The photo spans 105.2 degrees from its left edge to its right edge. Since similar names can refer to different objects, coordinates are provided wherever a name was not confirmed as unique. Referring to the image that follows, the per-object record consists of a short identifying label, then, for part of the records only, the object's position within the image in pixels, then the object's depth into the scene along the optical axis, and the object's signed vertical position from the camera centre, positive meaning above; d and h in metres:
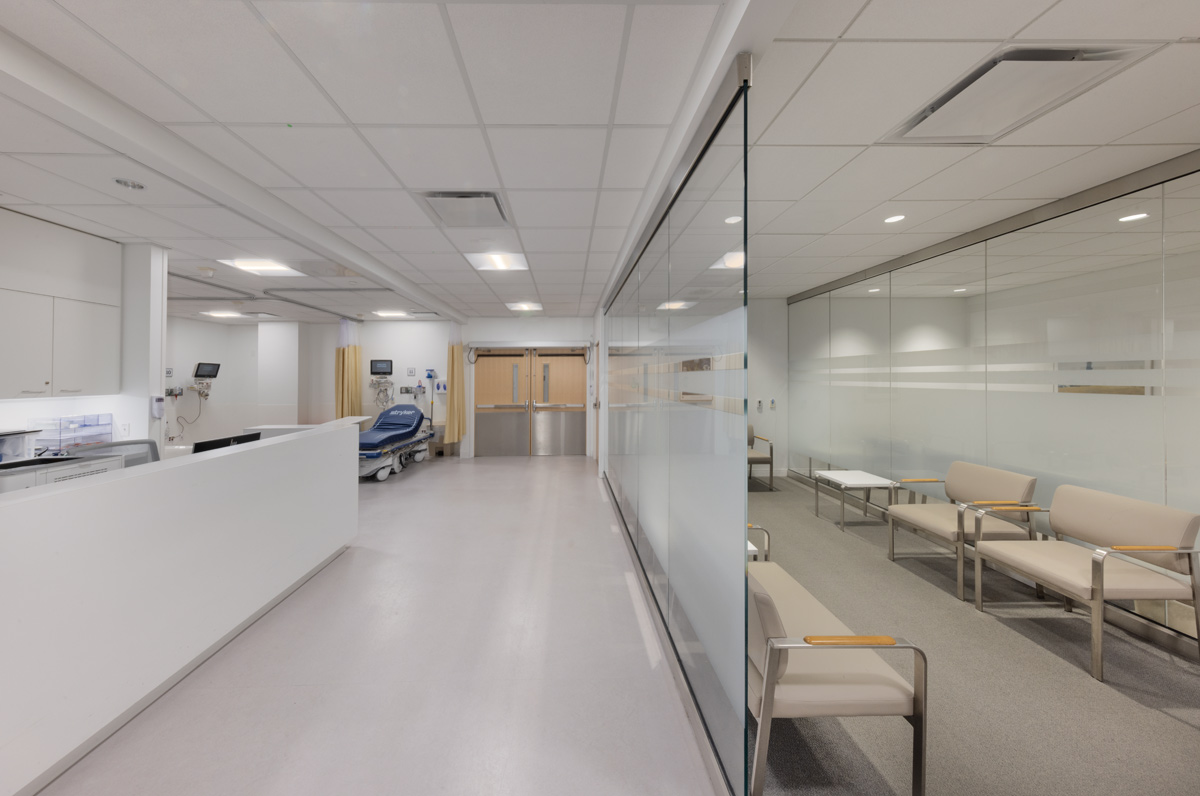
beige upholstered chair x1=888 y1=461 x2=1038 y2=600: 3.30 -0.88
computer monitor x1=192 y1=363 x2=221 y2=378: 8.56 +0.51
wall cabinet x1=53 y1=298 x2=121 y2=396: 3.69 +0.41
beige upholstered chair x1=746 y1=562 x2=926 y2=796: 1.50 -0.98
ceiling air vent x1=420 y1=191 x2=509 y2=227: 3.03 +1.35
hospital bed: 6.84 -0.70
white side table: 4.64 -0.83
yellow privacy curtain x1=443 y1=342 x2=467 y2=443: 8.62 +0.06
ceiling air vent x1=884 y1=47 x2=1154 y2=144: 1.70 +1.30
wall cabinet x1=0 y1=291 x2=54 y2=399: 3.35 +0.39
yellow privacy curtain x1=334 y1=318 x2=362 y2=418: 8.80 +0.48
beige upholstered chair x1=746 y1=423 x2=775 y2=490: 6.10 -0.78
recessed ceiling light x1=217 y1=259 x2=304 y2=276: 4.70 +1.39
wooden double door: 9.46 +0.01
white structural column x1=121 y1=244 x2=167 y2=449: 4.16 +0.57
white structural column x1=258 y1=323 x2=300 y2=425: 9.15 +0.41
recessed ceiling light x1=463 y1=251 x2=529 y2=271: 4.53 +1.42
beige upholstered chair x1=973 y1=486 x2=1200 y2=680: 2.38 -0.91
